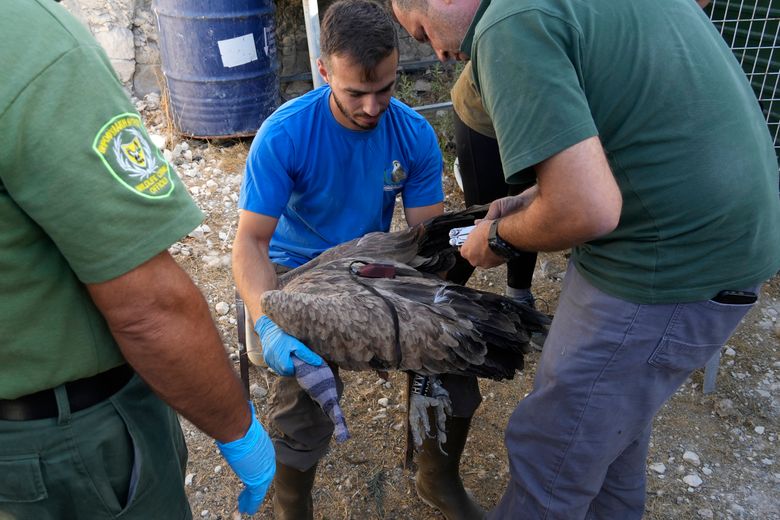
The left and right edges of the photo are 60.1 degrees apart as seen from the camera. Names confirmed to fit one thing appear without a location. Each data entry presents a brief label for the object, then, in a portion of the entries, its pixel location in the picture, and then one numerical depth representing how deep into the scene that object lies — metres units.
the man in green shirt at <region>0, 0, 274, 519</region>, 1.19
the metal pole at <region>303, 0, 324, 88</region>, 4.51
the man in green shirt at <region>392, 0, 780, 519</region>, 1.64
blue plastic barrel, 5.49
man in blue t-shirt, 2.53
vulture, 2.19
